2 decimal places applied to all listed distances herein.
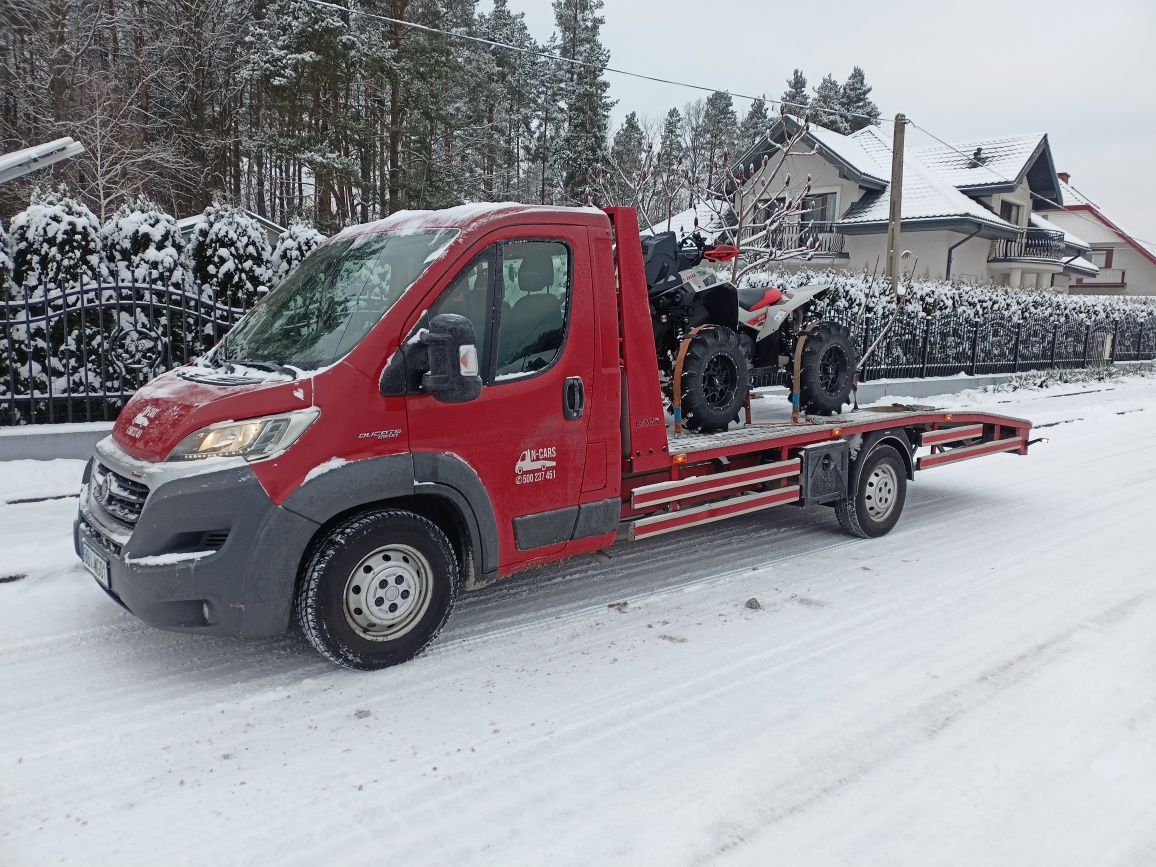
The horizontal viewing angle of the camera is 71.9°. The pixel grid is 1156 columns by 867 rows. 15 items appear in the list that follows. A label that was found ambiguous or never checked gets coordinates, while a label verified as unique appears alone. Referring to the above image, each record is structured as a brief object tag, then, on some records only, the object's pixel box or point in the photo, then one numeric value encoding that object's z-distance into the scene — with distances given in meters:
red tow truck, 3.51
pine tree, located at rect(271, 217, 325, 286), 9.34
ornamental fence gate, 7.77
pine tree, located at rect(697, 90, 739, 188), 56.88
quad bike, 5.71
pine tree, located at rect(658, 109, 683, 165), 49.31
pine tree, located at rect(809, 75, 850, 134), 47.69
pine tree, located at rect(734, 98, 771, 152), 51.97
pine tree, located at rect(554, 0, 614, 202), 36.00
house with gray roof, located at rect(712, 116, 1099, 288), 30.22
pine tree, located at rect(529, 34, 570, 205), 42.38
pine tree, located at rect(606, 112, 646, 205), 45.31
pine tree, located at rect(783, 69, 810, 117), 57.07
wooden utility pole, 16.78
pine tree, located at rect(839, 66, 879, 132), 52.03
